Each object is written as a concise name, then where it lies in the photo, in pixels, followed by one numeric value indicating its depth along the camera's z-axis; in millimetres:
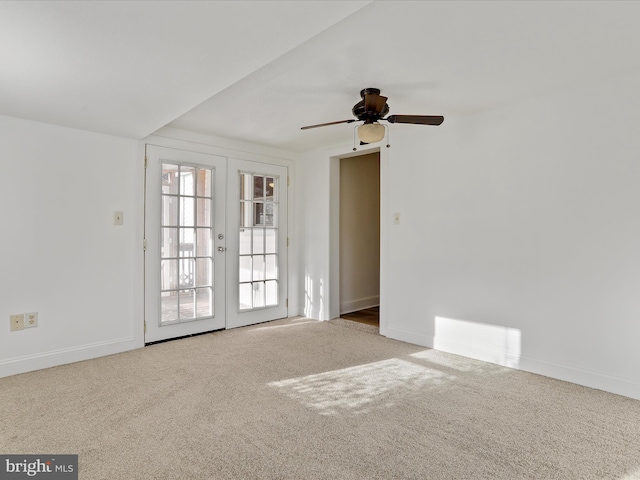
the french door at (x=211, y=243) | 3695
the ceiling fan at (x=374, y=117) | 2641
